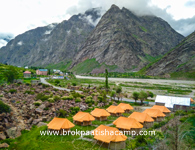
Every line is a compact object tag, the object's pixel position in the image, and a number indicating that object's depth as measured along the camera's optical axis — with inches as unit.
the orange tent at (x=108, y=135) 797.4
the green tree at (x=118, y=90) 2199.8
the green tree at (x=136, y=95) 1980.7
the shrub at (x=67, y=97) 1807.1
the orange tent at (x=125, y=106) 1553.9
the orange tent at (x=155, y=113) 1279.5
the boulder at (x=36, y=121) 1129.4
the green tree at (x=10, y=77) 2898.6
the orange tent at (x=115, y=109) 1428.4
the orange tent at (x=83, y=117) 1138.9
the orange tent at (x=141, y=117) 1141.7
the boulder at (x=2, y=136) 853.6
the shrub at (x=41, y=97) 1703.9
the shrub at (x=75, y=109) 1482.3
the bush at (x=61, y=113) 1328.7
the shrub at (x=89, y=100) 1807.0
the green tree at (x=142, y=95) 1893.5
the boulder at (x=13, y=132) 910.4
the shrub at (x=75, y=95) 1945.0
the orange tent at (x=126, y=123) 1013.2
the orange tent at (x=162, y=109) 1405.0
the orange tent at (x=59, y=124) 962.7
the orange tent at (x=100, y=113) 1275.8
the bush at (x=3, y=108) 1082.1
